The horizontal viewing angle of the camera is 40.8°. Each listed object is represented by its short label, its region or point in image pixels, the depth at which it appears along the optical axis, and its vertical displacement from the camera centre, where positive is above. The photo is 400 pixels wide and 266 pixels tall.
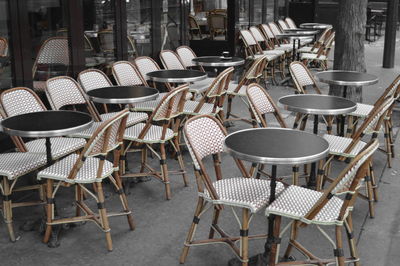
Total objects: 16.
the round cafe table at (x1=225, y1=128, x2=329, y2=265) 3.16 -0.80
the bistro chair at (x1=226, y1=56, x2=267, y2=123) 6.82 -0.83
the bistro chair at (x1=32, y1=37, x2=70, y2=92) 5.68 -0.47
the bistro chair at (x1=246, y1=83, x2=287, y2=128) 4.63 -0.74
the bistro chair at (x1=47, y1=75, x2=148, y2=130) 5.16 -0.76
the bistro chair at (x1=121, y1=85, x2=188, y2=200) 4.82 -1.06
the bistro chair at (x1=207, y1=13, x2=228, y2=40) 12.04 -0.18
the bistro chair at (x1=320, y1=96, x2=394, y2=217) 4.36 -1.09
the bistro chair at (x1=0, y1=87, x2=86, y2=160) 4.46 -0.81
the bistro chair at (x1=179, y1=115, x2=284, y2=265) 3.31 -1.12
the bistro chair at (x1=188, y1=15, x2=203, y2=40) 12.54 -0.30
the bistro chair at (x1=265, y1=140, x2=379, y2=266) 2.97 -1.13
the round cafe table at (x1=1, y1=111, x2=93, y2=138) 3.78 -0.78
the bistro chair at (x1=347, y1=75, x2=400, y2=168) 5.40 -1.06
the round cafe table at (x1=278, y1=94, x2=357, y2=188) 4.59 -0.77
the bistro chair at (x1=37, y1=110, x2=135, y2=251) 3.73 -1.10
